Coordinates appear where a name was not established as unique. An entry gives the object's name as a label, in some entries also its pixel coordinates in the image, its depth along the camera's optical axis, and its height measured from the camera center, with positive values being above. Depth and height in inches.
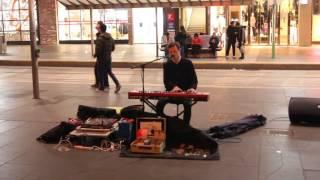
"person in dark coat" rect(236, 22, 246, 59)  851.0 +7.3
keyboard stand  337.4 -36.8
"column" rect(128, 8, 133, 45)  1306.6 +44.4
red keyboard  320.8 -30.5
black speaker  354.9 -44.9
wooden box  292.6 -50.2
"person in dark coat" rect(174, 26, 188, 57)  857.5 +10.6
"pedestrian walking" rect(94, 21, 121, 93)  546.9 -10.2
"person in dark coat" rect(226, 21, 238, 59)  858.1 +12.3
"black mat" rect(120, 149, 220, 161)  283.0 -58.8
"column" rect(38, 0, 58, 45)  1346.0 +67.2
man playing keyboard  346.6 -20.3
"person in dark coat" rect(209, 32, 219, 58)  879.9 +1.7
